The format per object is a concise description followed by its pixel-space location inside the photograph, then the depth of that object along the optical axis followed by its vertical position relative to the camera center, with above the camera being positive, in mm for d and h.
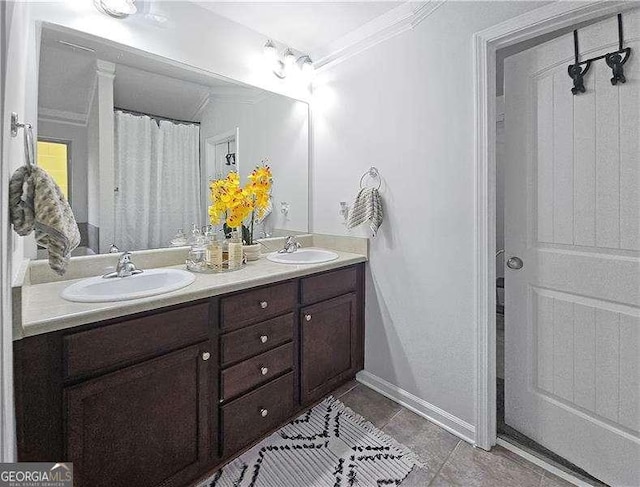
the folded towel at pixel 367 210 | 1979 +209
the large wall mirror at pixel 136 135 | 1484 +599
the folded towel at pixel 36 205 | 870 +111
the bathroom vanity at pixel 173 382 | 1009 -530
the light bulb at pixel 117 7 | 1532 +1139
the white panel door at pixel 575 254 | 1297 -54
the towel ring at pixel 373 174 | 2053 +446
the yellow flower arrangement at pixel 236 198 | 1811 +266
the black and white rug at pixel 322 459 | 1439 -1030
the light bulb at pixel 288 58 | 2281 +1315
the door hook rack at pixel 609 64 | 1271 +731
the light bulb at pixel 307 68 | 2351 +1302
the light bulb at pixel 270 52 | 2148 +1293
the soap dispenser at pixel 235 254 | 1764 -51
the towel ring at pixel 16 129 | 924 +356
